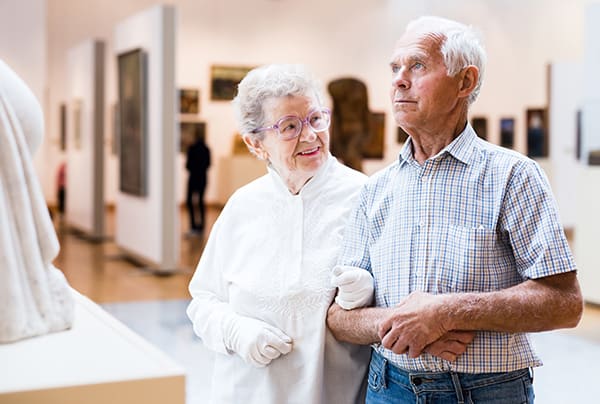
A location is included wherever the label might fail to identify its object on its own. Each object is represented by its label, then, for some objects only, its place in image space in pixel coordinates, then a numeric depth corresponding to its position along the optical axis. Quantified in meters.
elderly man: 2.52
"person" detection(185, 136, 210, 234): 18.36
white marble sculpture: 1.92
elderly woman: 3.00
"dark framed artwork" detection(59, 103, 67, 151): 21.89
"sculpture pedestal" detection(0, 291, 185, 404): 1.80
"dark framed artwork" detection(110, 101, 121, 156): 15.41
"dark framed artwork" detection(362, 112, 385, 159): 23.12
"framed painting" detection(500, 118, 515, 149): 22.45
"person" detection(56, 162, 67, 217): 21.61
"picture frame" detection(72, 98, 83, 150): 18.89
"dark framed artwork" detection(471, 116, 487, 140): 22.69
